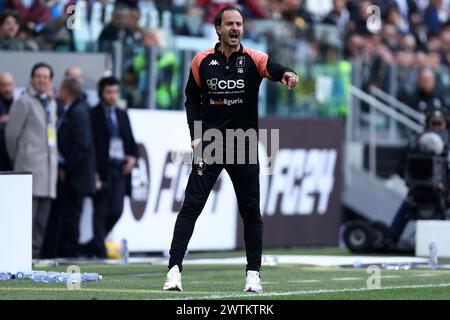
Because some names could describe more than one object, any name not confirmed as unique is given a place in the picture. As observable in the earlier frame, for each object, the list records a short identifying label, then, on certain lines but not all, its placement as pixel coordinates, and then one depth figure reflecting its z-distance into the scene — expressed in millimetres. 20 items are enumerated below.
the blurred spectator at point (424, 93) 24078
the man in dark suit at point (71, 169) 17984
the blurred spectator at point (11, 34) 18031
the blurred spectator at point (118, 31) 19273
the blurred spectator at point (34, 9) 19203
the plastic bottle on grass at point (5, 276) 12818
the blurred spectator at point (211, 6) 22662
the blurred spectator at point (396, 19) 27516
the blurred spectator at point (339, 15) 25156
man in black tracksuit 11398
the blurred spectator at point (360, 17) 26206
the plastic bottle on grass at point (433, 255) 15945
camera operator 19578
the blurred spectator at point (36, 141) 17141
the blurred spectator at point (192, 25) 21266
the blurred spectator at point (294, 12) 24500
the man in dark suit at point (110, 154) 18406
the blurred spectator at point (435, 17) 29153
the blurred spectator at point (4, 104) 17422
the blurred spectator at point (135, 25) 20203
